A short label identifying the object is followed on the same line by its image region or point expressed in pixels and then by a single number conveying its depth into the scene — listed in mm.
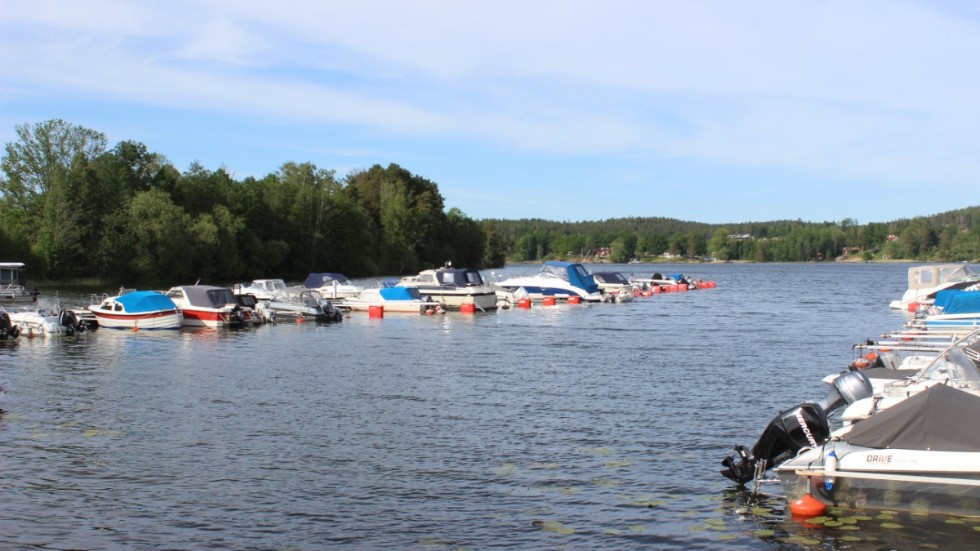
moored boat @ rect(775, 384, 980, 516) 13539
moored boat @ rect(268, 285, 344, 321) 52781
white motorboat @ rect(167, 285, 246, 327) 47688
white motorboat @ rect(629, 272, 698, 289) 94994
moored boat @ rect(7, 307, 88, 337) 41625
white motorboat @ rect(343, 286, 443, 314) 58750
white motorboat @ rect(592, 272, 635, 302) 75812
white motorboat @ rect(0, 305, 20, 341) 40219
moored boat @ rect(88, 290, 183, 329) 45438
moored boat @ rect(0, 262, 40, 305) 66812
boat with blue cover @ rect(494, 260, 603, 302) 71750
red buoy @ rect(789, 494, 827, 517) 14102
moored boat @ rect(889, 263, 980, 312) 57719
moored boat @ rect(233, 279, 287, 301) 58322
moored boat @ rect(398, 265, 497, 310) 61938
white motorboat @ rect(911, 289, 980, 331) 34062
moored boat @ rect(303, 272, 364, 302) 67438
